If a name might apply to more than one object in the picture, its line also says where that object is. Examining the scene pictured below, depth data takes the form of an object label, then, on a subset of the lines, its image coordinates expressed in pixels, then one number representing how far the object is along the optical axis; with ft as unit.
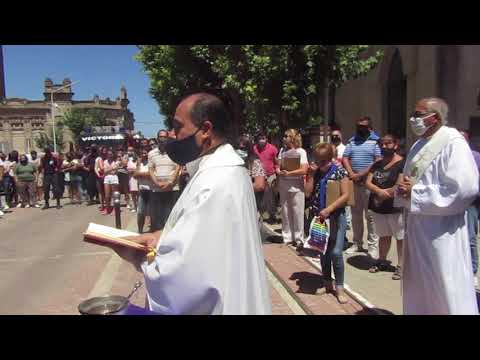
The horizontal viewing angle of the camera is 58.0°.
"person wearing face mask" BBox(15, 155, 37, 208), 42.06
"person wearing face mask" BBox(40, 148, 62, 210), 42.29
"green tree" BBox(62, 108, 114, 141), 197.57
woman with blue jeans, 15.52
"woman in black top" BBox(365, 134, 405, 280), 17.65
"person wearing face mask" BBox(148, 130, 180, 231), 23.39
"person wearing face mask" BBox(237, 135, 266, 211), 25.31
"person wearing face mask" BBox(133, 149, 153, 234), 25.07
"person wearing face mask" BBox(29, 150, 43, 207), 45.23
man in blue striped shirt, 20.88
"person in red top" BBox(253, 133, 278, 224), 29.22
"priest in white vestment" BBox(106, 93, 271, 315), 5.55
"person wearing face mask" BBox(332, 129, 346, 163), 26.45
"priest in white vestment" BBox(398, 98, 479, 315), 10.66
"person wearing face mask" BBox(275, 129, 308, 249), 22.94
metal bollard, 20.14
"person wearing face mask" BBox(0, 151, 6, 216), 43.42
